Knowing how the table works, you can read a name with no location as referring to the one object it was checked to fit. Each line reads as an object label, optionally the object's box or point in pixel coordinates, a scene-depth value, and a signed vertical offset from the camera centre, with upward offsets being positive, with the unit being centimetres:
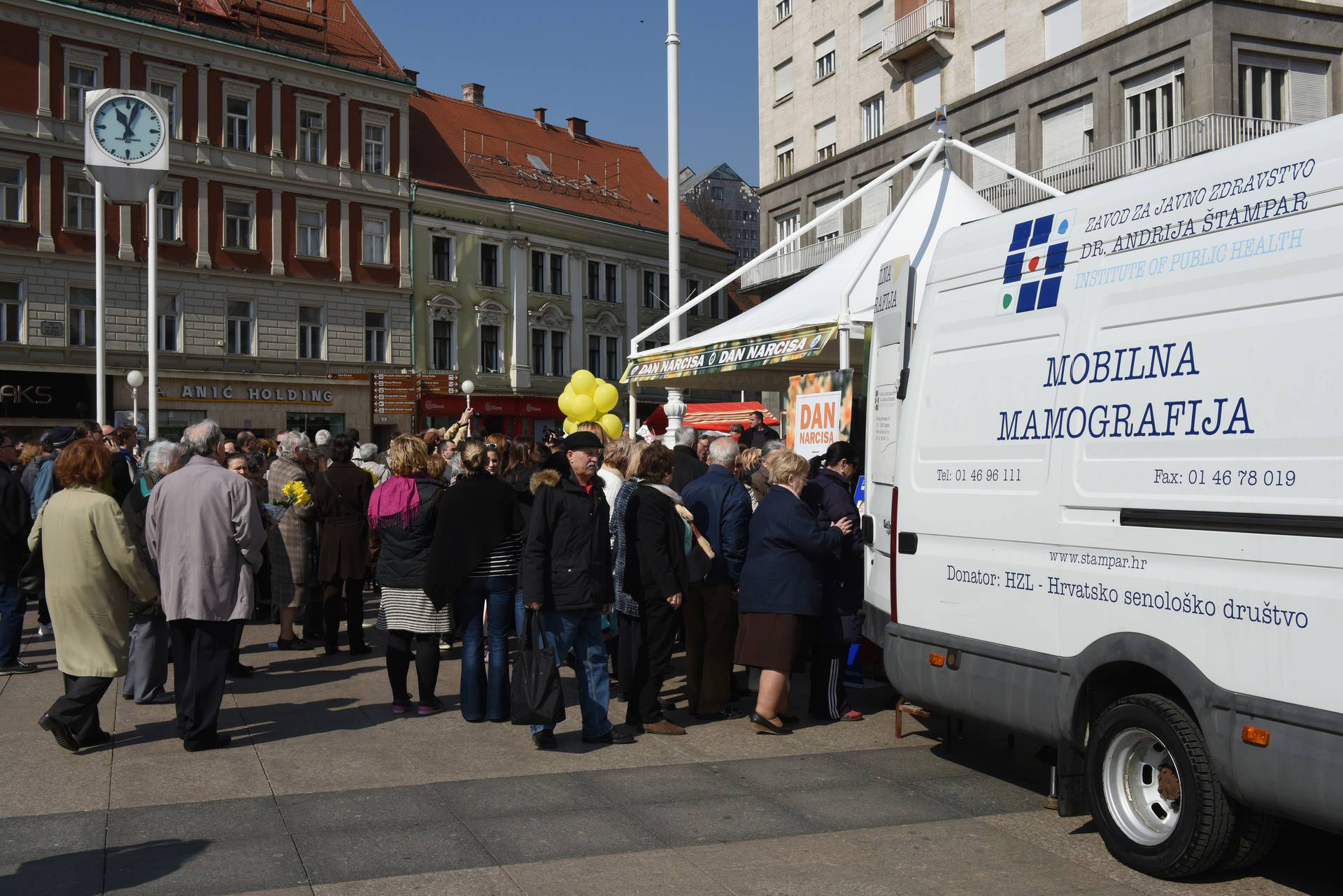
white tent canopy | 1327 +204
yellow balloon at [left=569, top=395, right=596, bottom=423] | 1584 +42
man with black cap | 727 -79
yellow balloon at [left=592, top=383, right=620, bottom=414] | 1591 +54
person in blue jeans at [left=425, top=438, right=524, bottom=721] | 781 -78
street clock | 1981 +475
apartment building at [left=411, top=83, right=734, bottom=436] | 4391 +693
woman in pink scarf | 816 -94
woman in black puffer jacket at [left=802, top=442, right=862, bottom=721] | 816 -111
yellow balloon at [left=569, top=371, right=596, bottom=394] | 1585 +71
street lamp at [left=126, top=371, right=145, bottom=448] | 2556 +124
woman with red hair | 707 -85
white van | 435 -22
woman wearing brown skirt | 763 -88
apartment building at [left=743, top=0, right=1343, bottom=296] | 2344 +782
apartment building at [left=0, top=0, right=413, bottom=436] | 3353 +666
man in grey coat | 717 -76
